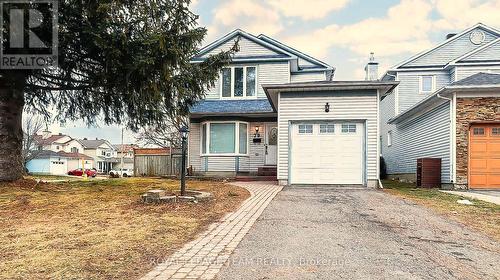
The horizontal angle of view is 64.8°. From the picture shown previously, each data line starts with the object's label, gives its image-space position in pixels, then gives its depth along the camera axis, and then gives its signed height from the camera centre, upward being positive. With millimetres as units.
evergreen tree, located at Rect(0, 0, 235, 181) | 9500 +1988
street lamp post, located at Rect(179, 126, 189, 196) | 9355 -225
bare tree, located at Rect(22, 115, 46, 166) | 38781 +1210
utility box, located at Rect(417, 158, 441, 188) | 14453 -966
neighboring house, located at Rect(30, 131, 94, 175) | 54125 -1560
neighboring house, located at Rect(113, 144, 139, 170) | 72125 -2992
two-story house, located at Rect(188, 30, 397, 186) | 13664 +964
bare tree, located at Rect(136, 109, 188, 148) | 36681 +511
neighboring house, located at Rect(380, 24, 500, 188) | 13203 +1353
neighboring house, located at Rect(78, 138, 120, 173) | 71875 -2026
